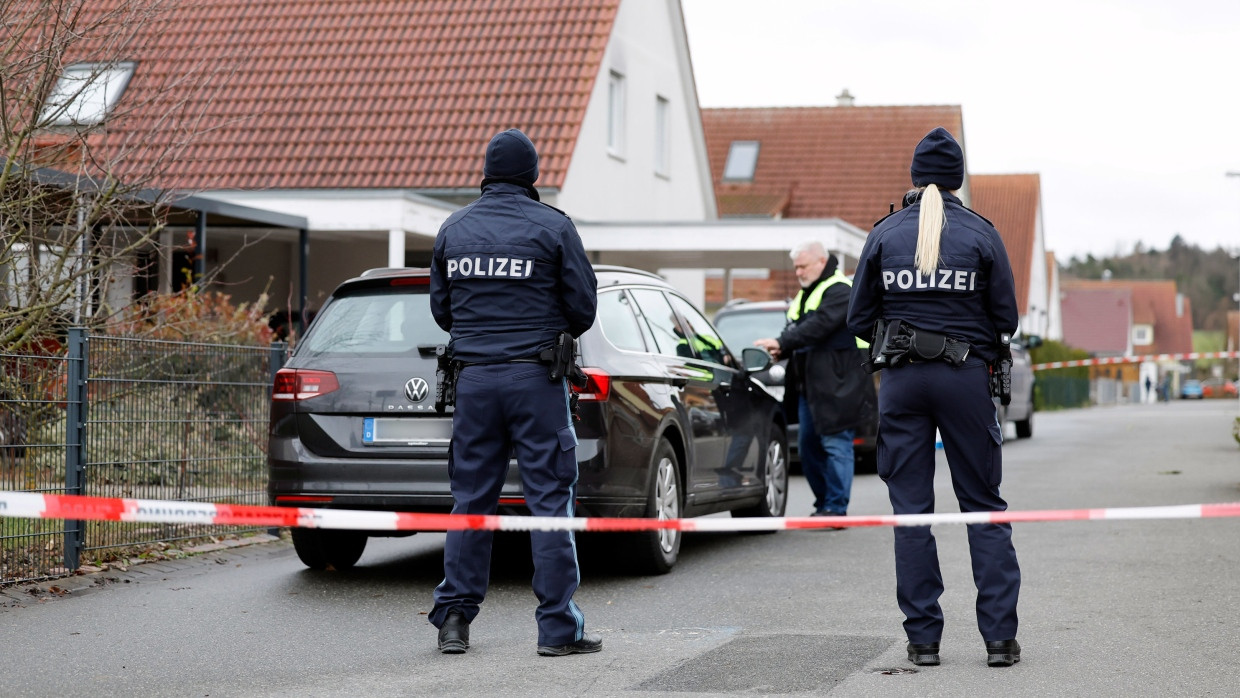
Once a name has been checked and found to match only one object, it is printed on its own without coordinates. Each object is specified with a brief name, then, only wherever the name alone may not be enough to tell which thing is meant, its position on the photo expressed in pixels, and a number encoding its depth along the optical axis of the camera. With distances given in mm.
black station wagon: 7785
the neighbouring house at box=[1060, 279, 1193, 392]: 103625
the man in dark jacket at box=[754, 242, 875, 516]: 10438
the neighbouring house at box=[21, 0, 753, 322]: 22766
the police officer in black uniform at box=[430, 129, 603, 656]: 6188
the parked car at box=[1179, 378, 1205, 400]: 96188
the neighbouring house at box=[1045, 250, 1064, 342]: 73125
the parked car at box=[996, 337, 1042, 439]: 22375
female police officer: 6027
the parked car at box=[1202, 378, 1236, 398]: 92812
